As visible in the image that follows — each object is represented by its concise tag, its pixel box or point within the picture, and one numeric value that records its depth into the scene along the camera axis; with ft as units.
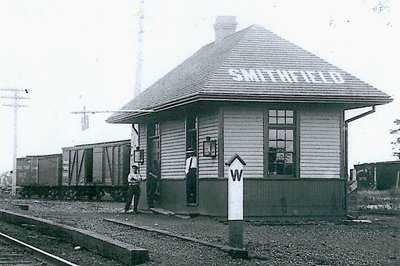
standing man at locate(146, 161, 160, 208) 78.89
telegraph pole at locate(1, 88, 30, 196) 187.32
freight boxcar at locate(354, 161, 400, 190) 120.57
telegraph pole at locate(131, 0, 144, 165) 118.32
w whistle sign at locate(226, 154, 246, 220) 39.99
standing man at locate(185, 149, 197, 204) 69.12
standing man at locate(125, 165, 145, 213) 76.79
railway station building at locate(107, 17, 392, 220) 63.10
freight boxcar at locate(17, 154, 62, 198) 142.34
